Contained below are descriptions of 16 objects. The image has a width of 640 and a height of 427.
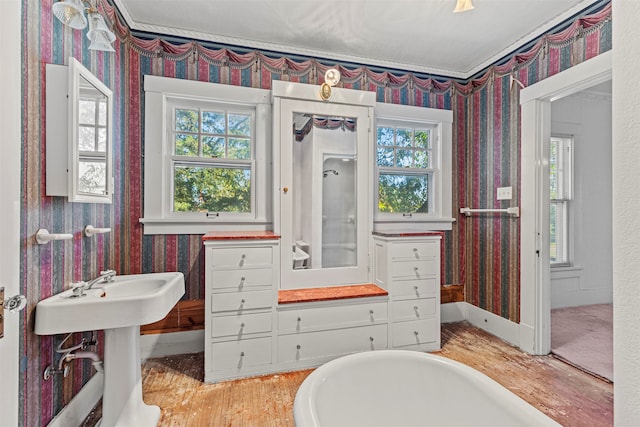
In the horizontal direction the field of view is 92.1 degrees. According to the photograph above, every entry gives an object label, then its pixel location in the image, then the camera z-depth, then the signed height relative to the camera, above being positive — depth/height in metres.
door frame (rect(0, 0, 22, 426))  1.14 +0.09
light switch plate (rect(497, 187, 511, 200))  2.85 +0.20
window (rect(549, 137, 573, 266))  3.82 +0.26
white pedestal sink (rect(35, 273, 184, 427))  1.41 -0.52
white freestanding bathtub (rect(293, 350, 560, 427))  1.24 -0.80
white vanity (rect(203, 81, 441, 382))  2.26 -0.44
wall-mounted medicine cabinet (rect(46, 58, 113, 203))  1.48 +0.42
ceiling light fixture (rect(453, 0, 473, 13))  1.77 +1.21
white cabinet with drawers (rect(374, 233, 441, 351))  2.62 -0.63
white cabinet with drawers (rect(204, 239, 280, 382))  2.21 -0.68
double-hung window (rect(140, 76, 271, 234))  2.57 +0.50
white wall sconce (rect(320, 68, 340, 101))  2.66 +1.14
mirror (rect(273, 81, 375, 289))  2.69 +0.26
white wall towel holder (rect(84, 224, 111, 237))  1.81 -0.10
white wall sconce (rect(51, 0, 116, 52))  1.47 +0.98
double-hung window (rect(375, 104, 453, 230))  3.17 +0.51
